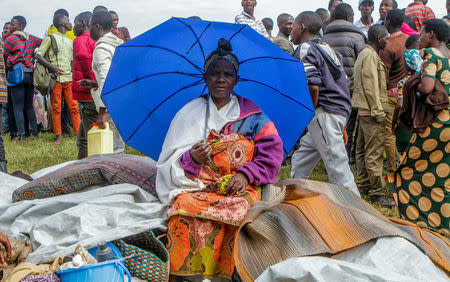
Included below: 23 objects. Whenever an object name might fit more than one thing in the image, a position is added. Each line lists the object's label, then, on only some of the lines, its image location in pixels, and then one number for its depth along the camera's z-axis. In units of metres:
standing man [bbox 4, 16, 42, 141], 7.98
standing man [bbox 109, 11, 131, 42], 8.87
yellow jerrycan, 5.11
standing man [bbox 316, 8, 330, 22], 8.20
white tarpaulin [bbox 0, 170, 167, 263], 2.99
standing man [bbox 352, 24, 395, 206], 5.16
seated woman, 2.96
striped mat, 2.70
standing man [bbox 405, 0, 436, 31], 7.79
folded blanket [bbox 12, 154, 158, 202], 3.74
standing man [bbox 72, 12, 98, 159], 5.64
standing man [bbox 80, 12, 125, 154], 5.04
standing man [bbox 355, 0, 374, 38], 7.48
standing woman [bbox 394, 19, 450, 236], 4.14
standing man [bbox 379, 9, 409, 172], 5.70
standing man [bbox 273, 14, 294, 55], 6.71
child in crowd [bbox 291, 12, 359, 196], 4.54
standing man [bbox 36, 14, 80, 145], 7.93
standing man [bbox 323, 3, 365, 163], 6.02
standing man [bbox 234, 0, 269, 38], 7.50
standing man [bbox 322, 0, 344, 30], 8.20
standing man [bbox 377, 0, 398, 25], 7.90
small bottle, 2.63
